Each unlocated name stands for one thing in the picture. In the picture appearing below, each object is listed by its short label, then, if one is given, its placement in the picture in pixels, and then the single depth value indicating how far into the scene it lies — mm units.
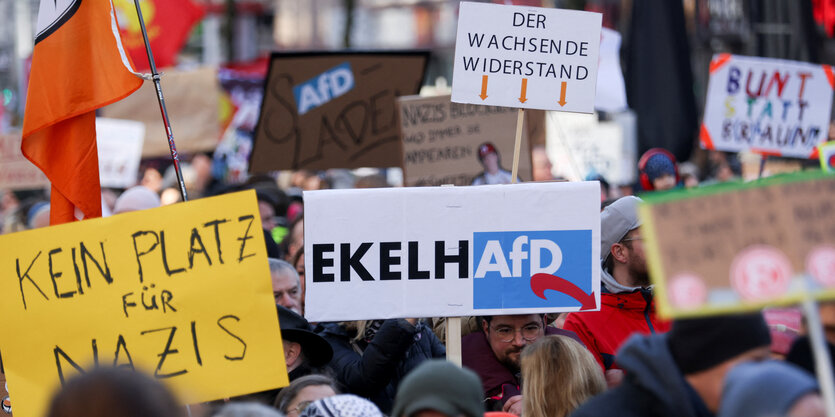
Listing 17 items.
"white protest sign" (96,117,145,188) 25469
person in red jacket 10102
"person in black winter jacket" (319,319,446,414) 9766
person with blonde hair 8375
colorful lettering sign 18875
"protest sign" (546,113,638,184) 31859
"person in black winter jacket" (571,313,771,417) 6320
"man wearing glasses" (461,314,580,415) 9773
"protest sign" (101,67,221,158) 26359
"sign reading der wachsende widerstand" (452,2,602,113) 11062
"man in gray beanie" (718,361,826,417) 5109
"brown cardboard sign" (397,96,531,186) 15953
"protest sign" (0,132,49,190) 27875
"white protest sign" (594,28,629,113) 23922
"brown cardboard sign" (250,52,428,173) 17531
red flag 32719
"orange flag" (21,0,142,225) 10906
